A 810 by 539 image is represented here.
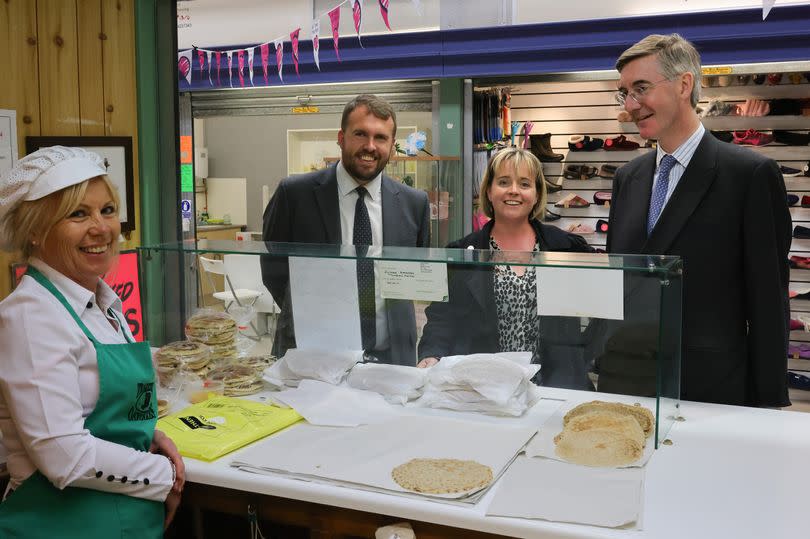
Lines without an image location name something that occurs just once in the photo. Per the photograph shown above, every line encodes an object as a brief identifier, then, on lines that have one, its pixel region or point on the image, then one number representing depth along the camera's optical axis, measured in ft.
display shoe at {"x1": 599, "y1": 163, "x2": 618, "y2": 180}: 21.95
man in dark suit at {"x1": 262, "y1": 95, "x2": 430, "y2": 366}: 10.98
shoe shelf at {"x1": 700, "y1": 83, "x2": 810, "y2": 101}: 20.48
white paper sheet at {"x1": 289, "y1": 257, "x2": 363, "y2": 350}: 8.11
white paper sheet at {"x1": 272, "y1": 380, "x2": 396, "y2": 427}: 7.16
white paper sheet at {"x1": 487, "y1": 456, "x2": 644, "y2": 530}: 5.16
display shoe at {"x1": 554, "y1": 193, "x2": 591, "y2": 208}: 22.18
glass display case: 6.65
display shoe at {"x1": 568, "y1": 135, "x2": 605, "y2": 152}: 22.16
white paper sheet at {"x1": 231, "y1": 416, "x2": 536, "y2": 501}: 5.98
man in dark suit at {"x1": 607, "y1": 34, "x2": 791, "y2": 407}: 8.07
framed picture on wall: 10.38
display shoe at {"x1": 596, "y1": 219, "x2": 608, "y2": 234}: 21.90
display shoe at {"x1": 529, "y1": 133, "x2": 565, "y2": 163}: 22.41
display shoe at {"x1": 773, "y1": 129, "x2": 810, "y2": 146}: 20.15
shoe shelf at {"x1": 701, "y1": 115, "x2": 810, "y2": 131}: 20.56
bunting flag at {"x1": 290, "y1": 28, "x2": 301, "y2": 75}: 21.26
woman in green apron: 5.34
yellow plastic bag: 6.50
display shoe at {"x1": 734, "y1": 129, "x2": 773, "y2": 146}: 20.44
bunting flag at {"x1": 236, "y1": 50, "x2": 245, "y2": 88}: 23.75
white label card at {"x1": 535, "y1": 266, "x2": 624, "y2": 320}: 6.74
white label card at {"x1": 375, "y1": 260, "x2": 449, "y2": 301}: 7.52
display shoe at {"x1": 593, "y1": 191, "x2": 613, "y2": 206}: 21.88
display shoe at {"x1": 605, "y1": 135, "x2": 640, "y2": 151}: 21.86
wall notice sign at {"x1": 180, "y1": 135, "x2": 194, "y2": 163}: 25.87
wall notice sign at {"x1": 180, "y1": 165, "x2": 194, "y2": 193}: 26.12
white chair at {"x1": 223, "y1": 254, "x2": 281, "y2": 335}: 8.29
